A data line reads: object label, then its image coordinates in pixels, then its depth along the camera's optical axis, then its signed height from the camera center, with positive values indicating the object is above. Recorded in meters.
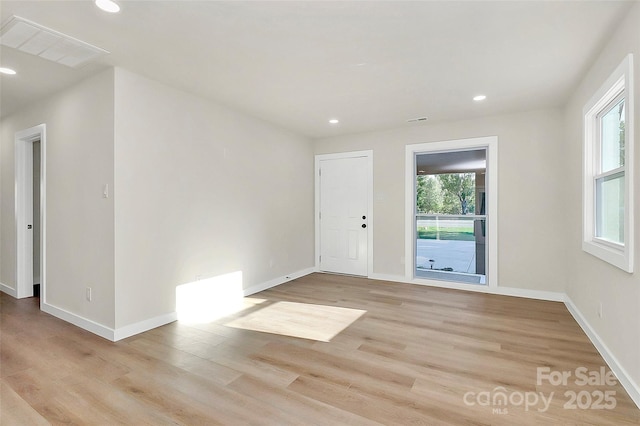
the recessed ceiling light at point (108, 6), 1.94 +1.33
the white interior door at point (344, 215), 5.48 -0.08
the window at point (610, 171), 2.08 +0.32
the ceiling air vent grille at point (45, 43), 2.21 +1.33
